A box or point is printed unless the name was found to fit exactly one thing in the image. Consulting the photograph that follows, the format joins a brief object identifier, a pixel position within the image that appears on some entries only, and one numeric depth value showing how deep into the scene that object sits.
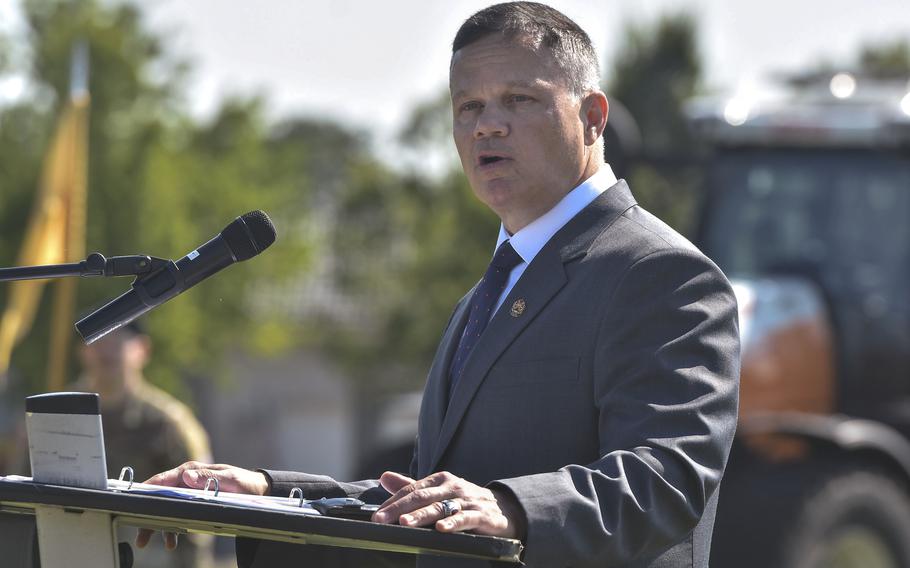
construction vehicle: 15.94
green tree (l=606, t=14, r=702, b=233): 38.84
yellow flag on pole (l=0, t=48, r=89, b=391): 16.83
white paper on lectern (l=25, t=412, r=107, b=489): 4.71
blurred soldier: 14.12
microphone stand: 5.23
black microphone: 5.16
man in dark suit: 4.64
